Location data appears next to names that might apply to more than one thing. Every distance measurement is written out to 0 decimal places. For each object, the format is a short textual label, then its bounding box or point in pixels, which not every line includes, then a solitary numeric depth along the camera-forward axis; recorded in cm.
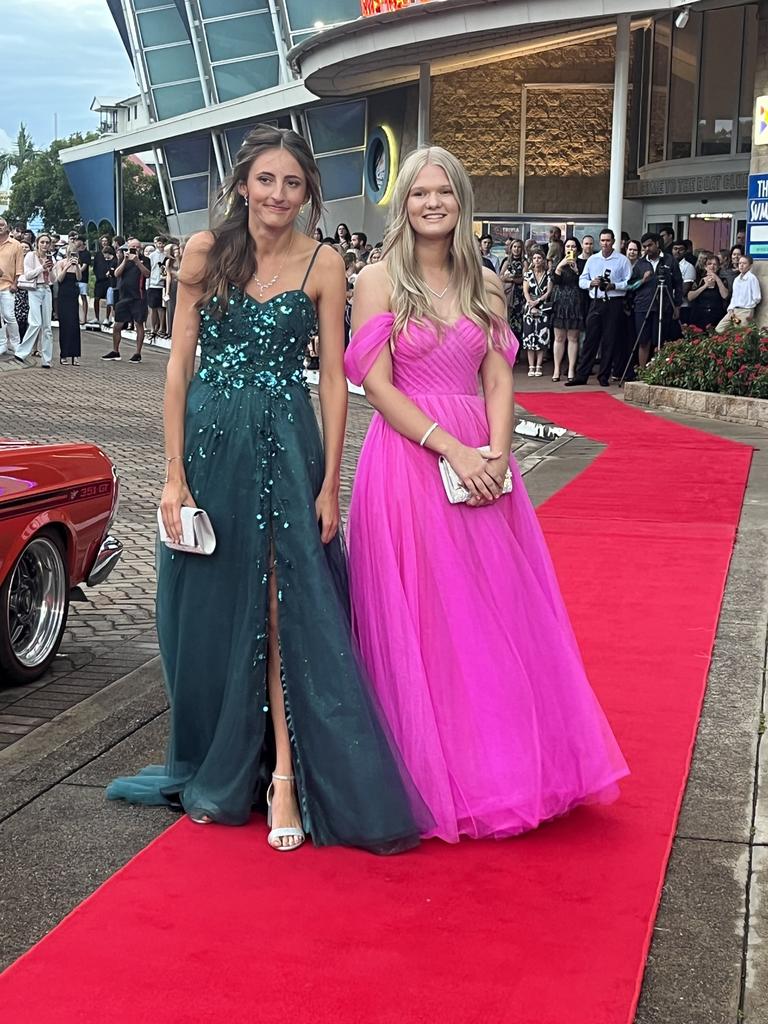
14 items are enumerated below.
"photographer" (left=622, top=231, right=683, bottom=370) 1797
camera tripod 1794
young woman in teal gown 405
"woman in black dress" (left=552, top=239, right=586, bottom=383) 1852
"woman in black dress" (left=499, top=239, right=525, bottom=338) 2029
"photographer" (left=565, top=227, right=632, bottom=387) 1823
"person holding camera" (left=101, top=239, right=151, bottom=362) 2250
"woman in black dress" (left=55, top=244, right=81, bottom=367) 2064
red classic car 558
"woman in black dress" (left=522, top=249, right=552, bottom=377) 1895
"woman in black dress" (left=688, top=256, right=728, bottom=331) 1805
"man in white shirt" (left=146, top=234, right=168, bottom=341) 2520
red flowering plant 1509
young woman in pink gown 409
